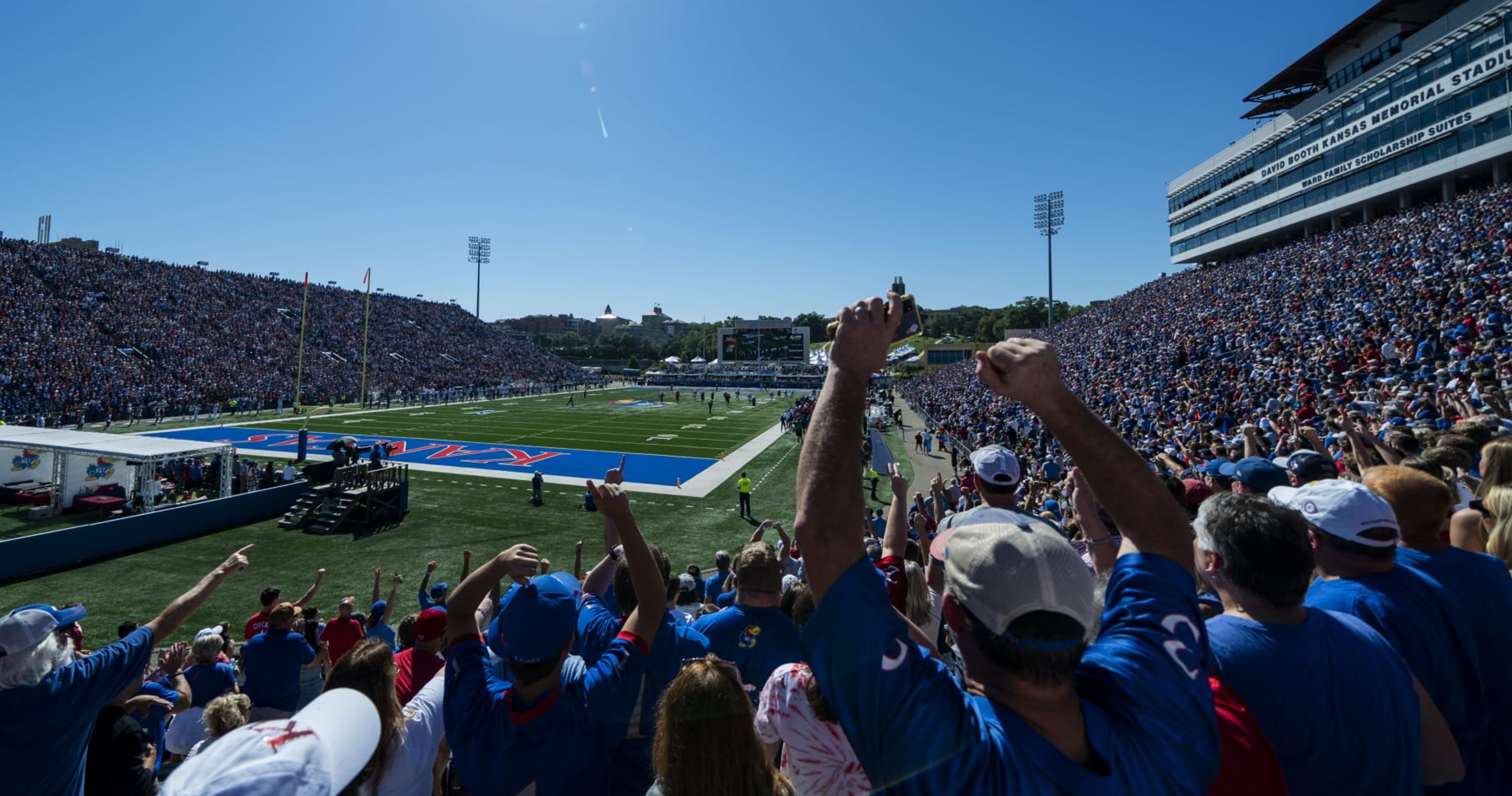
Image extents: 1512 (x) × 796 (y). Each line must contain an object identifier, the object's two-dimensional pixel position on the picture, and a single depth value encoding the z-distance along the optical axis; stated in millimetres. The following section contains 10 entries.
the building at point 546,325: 173362
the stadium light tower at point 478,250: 90312
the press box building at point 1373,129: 28281
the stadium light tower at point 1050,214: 59719
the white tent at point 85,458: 15633
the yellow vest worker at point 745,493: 18094
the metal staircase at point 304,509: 16359
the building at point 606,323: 189125
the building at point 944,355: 84250
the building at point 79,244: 67438
